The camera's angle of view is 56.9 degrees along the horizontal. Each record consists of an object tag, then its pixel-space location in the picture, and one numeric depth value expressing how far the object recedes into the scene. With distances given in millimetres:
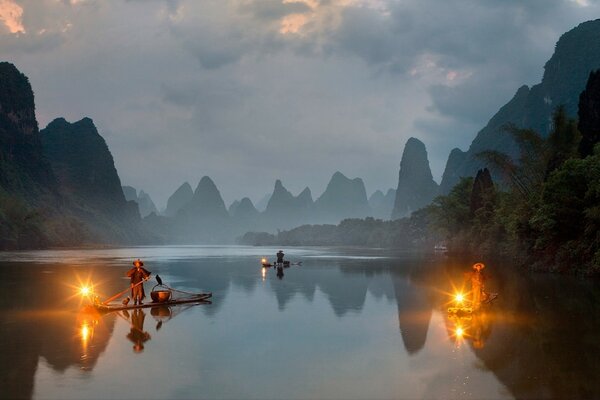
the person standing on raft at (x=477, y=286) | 22075
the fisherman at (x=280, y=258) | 53988
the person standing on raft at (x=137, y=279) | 23623
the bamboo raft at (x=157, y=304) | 21922
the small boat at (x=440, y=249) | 117088
